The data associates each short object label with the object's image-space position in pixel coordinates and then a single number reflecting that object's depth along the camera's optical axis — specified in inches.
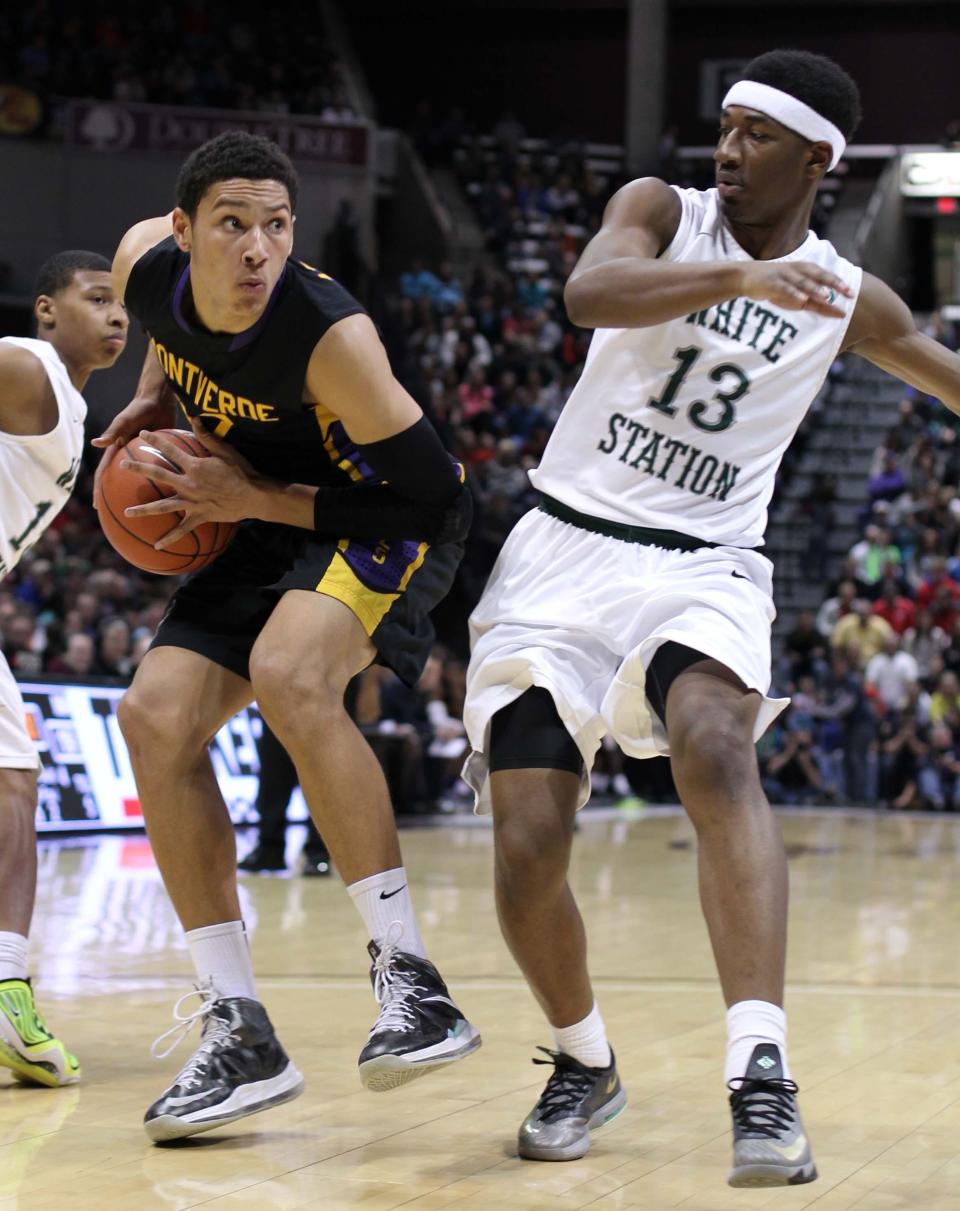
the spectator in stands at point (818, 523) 713.0
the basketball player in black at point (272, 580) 138.3
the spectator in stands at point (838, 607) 650.8
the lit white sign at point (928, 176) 978.1
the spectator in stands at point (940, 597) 629.9
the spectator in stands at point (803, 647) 637.9
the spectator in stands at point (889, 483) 737.0
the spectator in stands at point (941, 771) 590.6
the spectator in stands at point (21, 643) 461.1
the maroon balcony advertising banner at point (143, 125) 765.9
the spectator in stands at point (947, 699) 590.6
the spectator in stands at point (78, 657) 453.1
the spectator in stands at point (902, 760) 593.6
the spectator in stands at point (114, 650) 463.2
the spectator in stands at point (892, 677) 613.6
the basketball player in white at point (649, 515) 132.1
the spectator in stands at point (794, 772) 611.8
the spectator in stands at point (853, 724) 604.4
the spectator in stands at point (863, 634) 625.0
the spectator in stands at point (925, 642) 621.6
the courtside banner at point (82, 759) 406.6
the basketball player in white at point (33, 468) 164.2
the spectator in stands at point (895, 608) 638.5
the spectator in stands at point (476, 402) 750.5
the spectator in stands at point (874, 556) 672.4
